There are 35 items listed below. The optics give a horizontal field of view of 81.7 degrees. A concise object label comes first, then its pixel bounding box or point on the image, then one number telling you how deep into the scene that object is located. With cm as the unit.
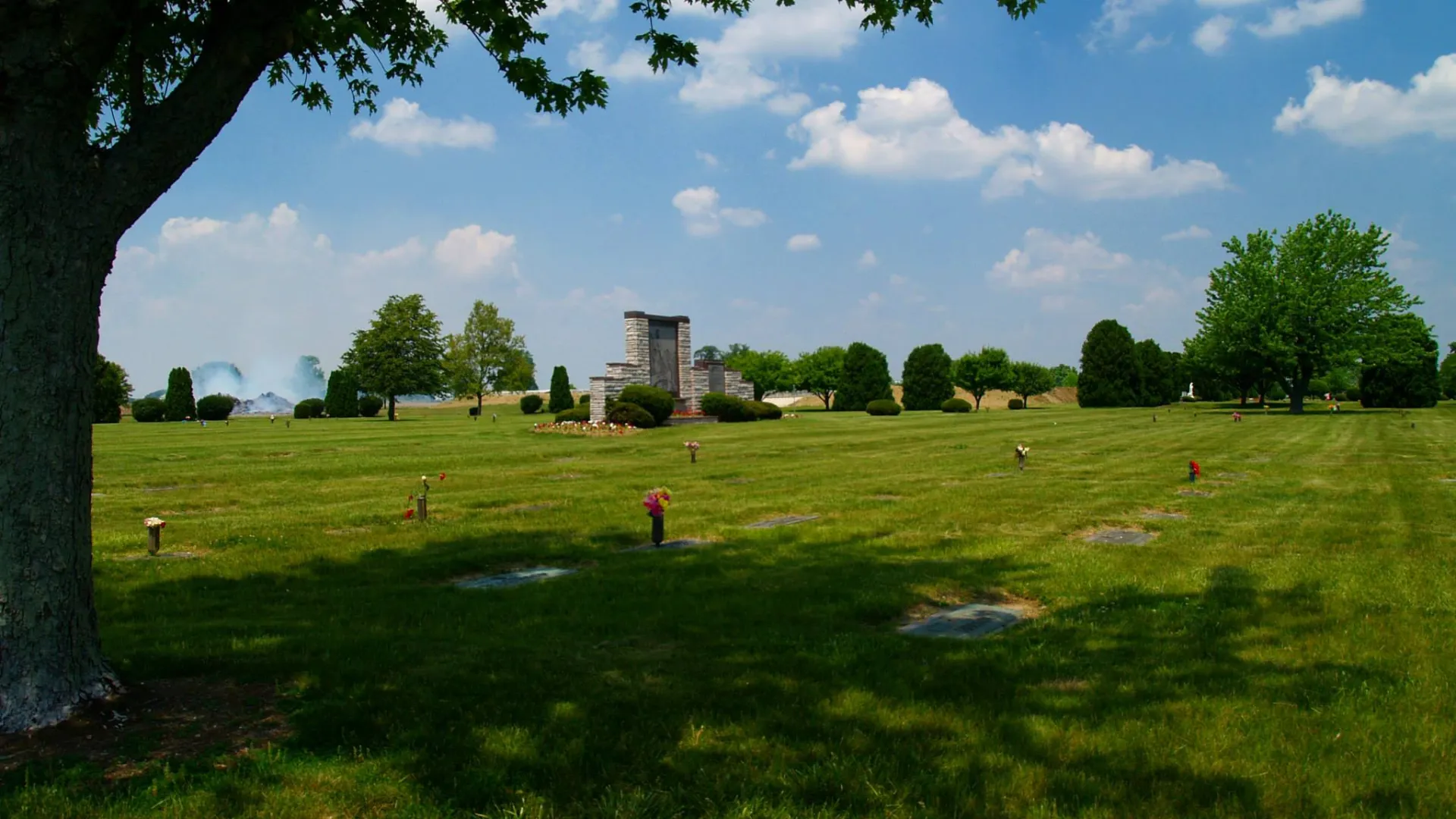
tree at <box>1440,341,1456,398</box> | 9171
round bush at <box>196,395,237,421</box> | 5731
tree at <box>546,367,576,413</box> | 6341
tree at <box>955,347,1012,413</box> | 8388
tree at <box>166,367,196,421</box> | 5684
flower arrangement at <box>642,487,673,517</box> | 966
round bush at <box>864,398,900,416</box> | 5569
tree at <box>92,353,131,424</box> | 5397
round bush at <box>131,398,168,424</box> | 5659
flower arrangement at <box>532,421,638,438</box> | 3294
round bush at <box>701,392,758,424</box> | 4066
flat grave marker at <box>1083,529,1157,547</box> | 1002
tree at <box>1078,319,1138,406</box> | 6544
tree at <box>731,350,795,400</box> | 8844
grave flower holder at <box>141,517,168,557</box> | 902
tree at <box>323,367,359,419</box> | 6431
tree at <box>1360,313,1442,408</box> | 5852
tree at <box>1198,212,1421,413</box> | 4678
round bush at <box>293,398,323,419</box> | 6450
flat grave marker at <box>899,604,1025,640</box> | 622
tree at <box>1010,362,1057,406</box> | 9301
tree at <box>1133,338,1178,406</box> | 7212
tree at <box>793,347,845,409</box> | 8444
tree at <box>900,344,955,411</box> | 6900
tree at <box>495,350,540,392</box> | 7975
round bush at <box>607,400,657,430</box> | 3447
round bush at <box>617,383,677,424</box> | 3562
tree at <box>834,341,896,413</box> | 6856
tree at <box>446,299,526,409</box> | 7600
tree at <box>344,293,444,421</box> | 5591
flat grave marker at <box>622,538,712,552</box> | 955
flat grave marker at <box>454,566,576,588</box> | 782
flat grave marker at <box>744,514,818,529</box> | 1111
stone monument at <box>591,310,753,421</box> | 3762
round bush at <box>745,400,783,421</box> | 4306
